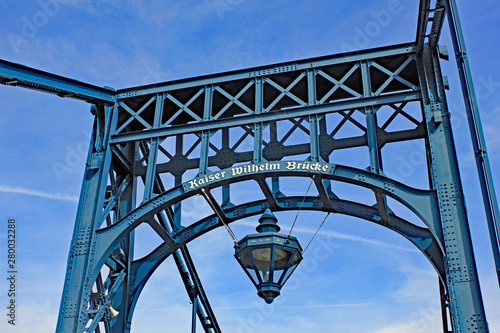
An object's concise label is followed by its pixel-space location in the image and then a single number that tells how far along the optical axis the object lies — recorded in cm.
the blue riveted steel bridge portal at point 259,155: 1289
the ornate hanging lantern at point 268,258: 1149
